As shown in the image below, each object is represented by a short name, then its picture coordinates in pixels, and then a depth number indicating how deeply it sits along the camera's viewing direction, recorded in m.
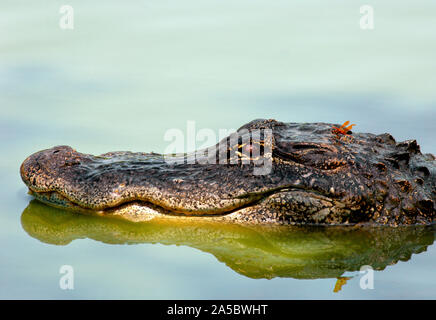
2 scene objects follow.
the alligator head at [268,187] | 8.07
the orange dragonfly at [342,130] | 8.62
